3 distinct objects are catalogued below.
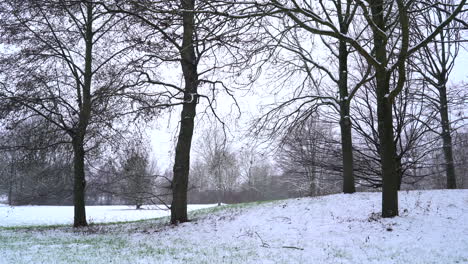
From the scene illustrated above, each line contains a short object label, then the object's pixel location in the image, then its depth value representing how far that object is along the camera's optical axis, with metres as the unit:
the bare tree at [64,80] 10.69
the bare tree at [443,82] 13.71
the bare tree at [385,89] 7.19
